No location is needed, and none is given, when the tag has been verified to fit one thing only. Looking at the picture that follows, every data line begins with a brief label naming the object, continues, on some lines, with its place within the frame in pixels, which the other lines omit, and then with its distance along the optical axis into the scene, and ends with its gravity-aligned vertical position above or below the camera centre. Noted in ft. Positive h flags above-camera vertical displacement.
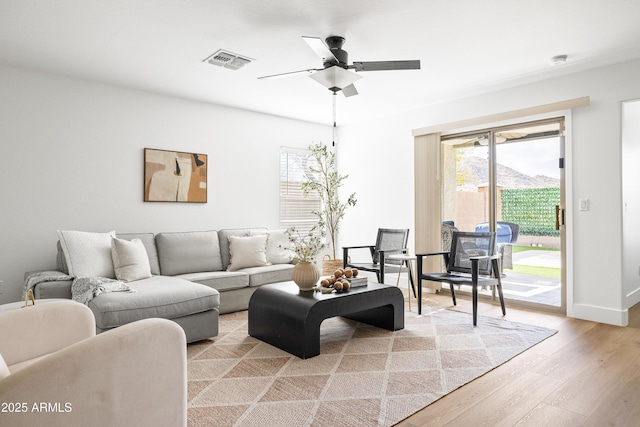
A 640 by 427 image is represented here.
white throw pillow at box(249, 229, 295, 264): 16.80 -1.62
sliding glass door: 14.17 +0.38
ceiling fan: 9.74 +3.65
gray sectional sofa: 9.95 -2.17
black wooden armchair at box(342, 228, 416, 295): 15.42 -1.75
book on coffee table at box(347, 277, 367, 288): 11.51 -2.11
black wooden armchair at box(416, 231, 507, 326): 12.39 -1.89
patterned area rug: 7.11 -3.66
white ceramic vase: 10.74 -1.79
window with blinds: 19.52 +0.87
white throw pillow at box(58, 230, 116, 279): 11.54 -1.27
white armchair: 3.84 -1.85
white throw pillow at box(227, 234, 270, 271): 15.38 -1.65
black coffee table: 9.69 -2.67
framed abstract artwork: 15.11 +1.39
